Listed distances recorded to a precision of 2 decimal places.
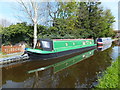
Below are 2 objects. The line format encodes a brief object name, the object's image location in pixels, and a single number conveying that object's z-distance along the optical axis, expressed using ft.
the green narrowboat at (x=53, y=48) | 30.19
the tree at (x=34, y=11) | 42.80
